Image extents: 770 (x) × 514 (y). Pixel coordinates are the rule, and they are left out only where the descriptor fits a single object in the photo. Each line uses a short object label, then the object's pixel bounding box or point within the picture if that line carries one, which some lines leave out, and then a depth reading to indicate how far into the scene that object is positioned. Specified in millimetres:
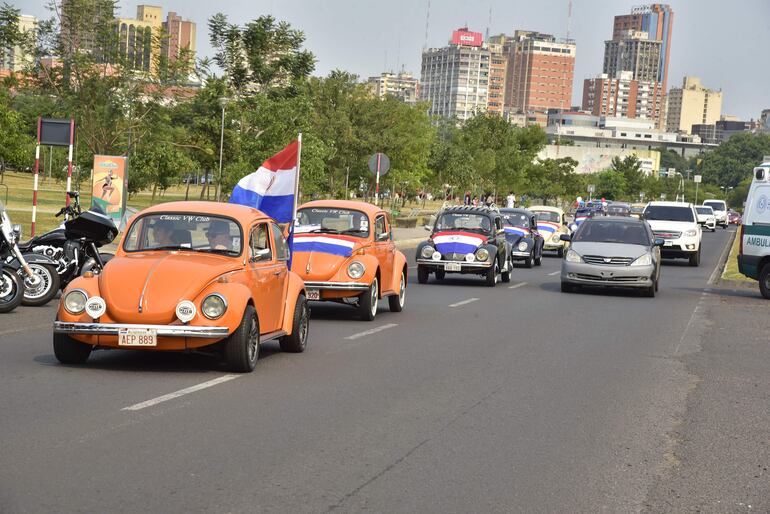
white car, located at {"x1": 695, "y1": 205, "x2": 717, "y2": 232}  78912
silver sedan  23469
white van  24641
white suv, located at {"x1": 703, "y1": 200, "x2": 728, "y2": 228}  91625
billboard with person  29938
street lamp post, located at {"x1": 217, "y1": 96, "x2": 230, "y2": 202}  40812
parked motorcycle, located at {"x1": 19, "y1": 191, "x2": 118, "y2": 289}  16078
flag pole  14109
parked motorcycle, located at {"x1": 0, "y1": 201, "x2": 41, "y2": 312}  15648
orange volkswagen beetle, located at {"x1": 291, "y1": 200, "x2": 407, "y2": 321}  16062
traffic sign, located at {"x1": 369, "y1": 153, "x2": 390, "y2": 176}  40312
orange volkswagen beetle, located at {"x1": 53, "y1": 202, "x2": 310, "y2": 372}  10414
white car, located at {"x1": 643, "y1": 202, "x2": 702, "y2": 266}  37375
